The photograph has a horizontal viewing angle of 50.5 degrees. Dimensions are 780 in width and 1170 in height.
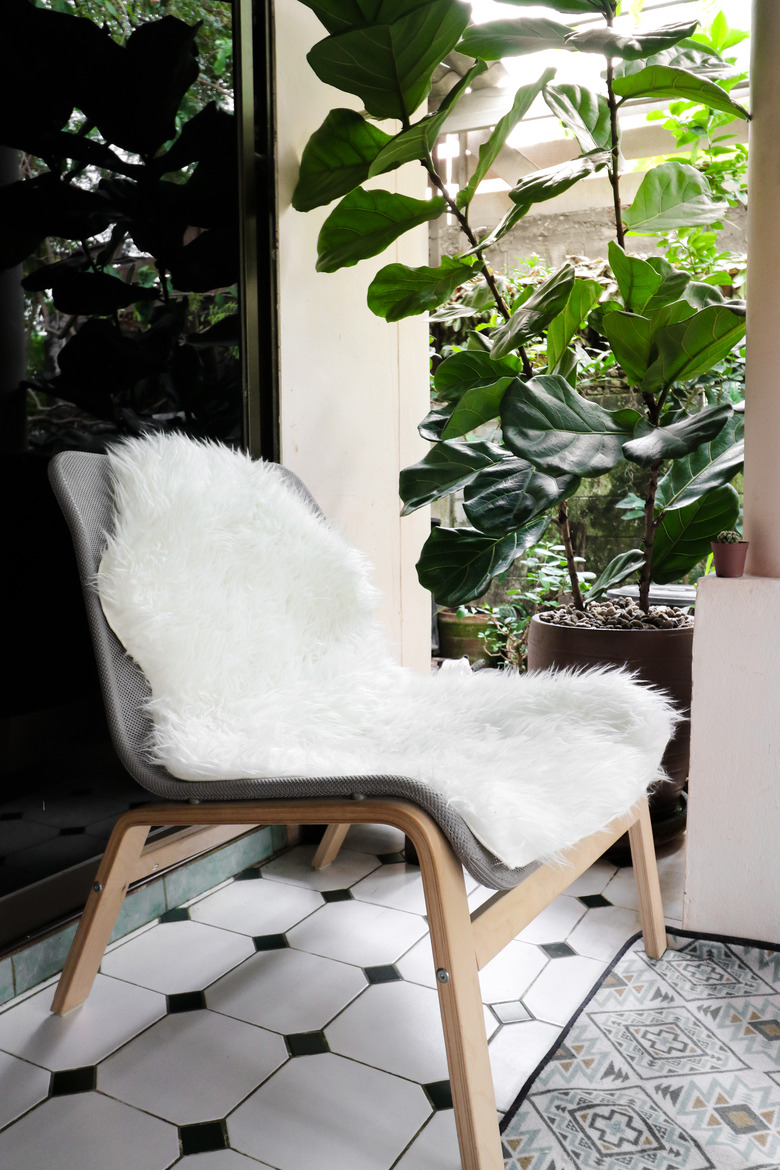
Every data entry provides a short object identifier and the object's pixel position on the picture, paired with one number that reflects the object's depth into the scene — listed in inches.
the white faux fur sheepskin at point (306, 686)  40.4
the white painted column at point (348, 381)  72.0
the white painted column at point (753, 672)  54.8
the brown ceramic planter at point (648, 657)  68.3
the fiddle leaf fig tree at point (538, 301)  59.7
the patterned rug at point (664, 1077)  38.3
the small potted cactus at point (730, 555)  56.3
